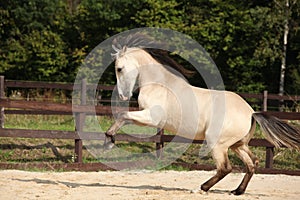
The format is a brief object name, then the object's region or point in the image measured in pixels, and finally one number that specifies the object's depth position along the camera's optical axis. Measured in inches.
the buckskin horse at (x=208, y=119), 562.6
